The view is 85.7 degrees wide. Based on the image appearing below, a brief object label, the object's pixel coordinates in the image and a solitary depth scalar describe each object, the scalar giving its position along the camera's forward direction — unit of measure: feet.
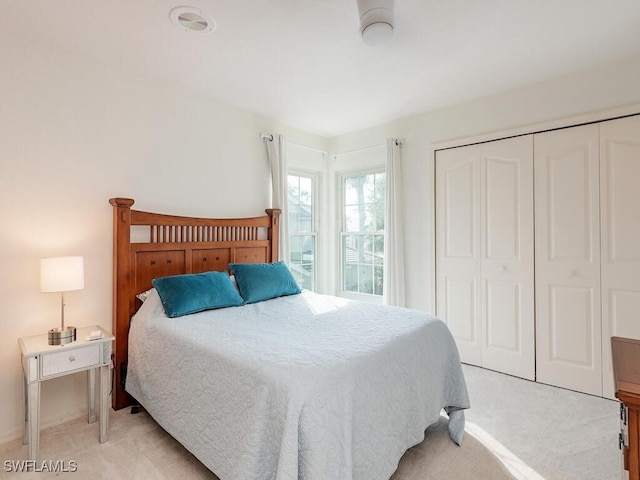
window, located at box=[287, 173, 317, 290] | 13.74
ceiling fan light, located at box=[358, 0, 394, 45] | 5.79
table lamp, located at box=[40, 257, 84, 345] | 6.84
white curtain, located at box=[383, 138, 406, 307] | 12.22
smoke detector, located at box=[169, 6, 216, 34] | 6.43
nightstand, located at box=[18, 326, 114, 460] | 6.35
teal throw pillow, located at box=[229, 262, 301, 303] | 9.37
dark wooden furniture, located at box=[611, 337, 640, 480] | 3.07
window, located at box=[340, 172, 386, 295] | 13.73
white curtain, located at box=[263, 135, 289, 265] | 12.14
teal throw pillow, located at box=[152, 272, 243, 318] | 7.81
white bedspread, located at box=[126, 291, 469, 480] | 4.50
